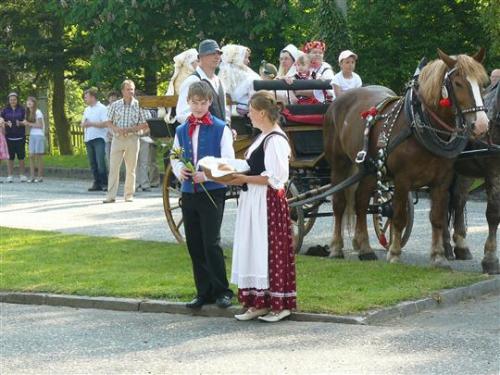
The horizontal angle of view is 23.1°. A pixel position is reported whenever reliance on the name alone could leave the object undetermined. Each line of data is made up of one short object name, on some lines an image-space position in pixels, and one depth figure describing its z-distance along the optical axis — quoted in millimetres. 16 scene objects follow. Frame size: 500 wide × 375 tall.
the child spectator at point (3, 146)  28172
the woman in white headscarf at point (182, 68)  14297
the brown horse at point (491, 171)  11867
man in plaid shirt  20875
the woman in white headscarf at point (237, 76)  13891
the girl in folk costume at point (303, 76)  14148
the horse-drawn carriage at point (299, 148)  13281
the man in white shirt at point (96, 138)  24047
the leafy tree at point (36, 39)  35250
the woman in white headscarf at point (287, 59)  15203
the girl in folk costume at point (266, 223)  9570
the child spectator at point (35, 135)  27516
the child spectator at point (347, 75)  14523
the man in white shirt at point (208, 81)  11539
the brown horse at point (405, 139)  11117
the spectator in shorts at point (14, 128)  28219
